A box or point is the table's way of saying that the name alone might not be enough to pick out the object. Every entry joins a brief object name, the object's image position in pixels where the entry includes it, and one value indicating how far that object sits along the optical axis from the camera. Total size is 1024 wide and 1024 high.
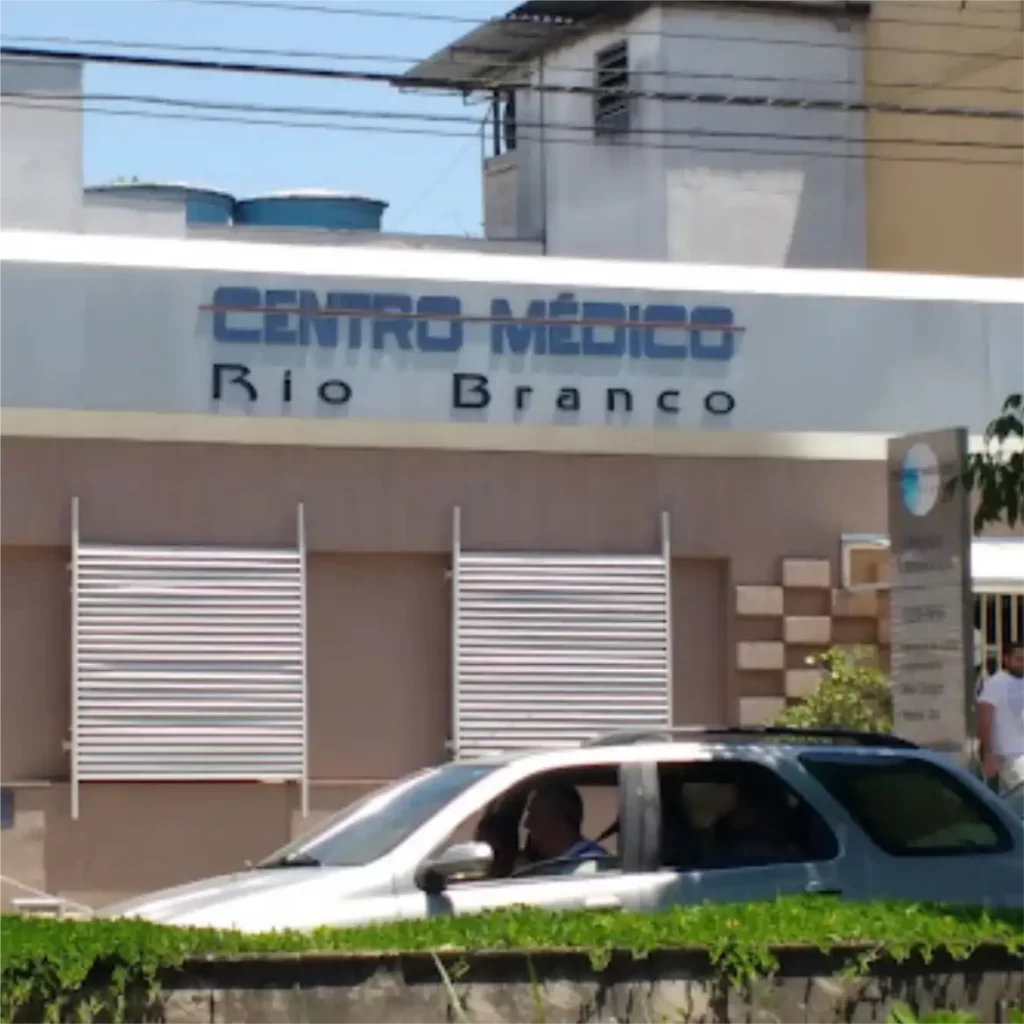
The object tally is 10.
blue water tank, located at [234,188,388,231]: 35.34
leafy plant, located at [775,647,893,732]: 18.80
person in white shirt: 17.67
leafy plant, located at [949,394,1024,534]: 11.44
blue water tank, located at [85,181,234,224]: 35.09
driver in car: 10.74
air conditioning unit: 19.56
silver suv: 10.31
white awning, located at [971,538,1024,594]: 19.56
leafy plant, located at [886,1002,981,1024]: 7.34
